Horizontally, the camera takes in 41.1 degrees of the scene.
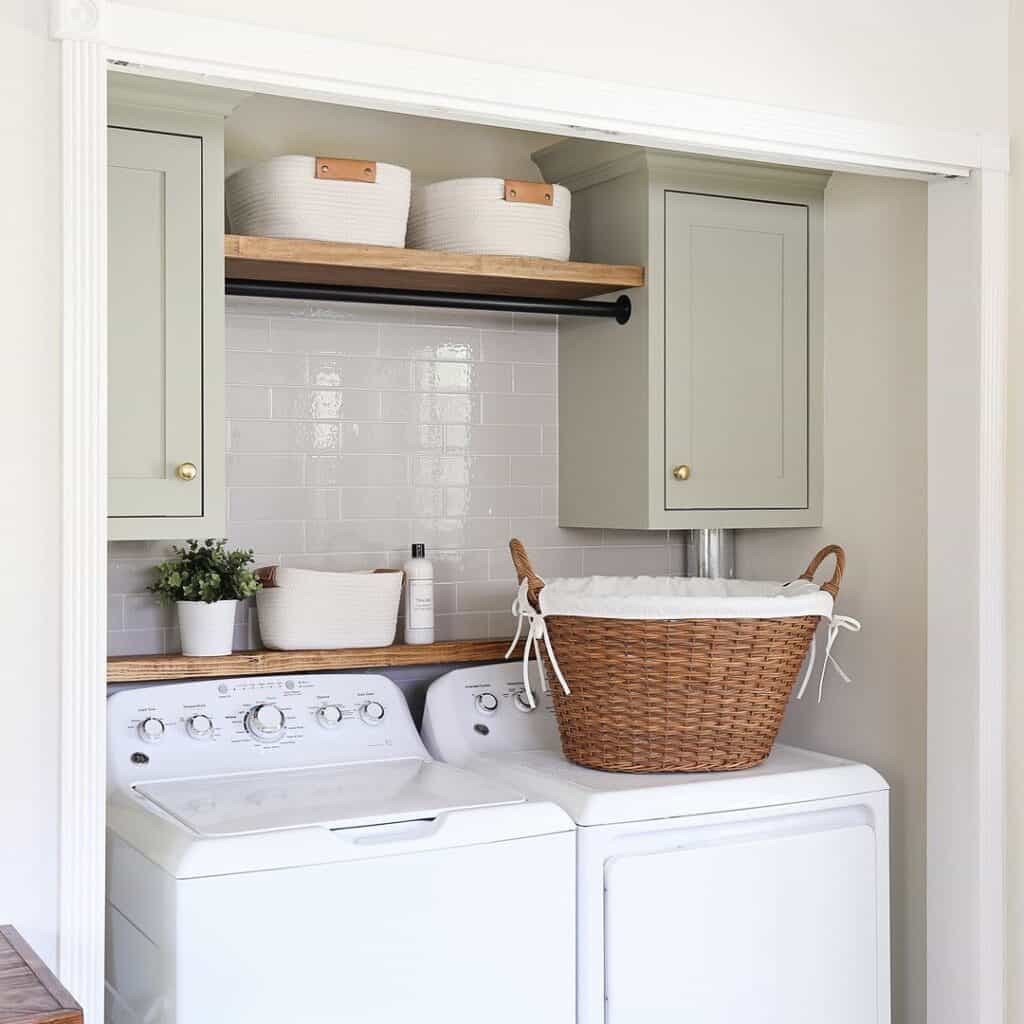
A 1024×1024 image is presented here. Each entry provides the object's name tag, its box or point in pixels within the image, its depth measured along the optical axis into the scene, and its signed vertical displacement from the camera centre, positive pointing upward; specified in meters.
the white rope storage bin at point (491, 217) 2.78 +0.57
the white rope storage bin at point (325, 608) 2.73 -0.22
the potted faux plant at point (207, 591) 2.63 -0.18
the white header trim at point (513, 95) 1.91 +0.63
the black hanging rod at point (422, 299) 2.71 +0.41
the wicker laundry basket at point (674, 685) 2.47 -0.35
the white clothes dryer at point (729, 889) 2.33 -0.70
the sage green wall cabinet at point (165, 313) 2.39 +0.33
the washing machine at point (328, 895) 2.01 -0.62
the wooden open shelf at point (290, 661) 2.60 -0.33
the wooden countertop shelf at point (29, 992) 1.50 -0.57
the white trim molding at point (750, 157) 1.84 +0.26
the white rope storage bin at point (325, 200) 2.62 +0.58
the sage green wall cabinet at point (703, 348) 2.90 +0.32
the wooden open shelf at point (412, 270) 2.58 +0.45
